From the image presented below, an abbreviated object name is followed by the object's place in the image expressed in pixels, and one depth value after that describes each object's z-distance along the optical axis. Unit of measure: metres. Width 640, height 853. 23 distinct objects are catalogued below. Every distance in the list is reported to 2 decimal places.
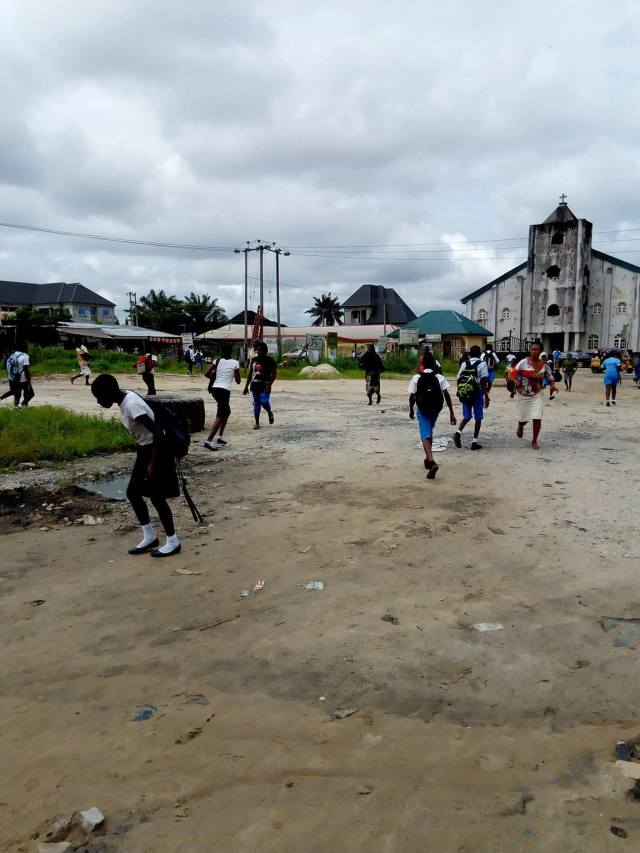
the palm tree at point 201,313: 68.12
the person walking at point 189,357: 29.95
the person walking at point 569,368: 22.48
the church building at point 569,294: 55.53
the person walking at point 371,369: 17.12
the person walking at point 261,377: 11.30
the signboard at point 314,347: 38.62
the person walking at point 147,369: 16.42
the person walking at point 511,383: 18.69
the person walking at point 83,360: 22.38
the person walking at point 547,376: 9.88
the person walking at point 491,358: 22.92
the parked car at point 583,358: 48.66
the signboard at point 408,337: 46.60
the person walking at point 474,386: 9.54
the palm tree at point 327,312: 79.44
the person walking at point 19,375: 13.02
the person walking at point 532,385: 9.58
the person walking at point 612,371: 17.19
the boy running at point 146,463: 5.08
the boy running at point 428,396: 7.95
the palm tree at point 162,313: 68.94
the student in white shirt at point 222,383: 9.96
